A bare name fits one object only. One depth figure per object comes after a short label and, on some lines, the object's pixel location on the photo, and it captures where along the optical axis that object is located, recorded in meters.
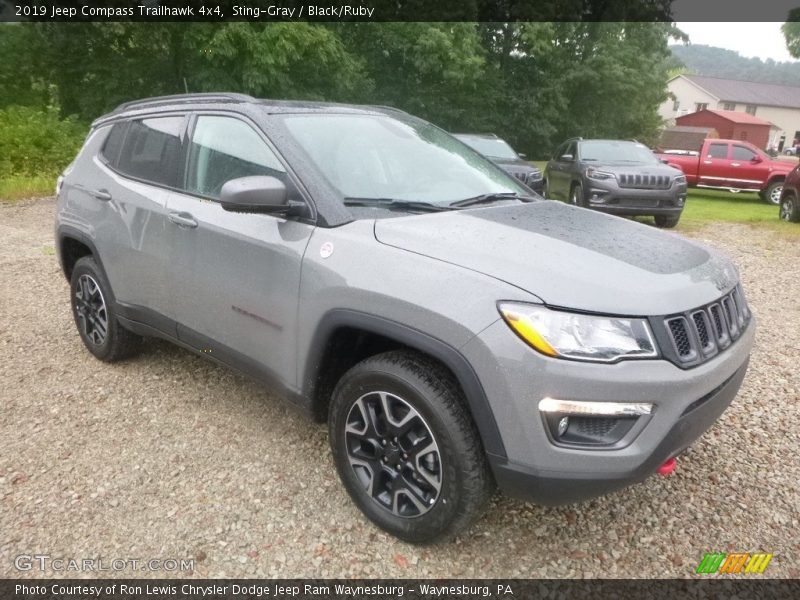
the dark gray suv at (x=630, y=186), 9.85
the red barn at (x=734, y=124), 49.84
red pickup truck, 16.34
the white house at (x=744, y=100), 63.53
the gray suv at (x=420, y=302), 2.02
